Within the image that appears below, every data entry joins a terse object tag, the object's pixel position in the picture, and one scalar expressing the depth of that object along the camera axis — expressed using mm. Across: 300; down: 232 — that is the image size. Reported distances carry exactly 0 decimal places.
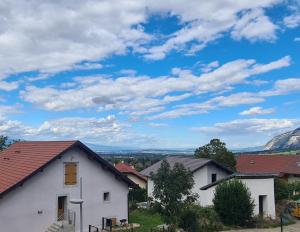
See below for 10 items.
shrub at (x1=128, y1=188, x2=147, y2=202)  33941
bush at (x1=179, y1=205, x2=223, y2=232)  20285
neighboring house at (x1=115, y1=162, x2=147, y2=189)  43608
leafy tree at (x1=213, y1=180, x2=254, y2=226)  22923
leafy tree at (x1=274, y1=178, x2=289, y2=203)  29838
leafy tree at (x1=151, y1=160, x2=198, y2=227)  17907
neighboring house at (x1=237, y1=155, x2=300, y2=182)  43081
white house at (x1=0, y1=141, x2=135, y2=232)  18247
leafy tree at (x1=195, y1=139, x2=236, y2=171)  38032
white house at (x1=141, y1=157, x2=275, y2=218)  25941
